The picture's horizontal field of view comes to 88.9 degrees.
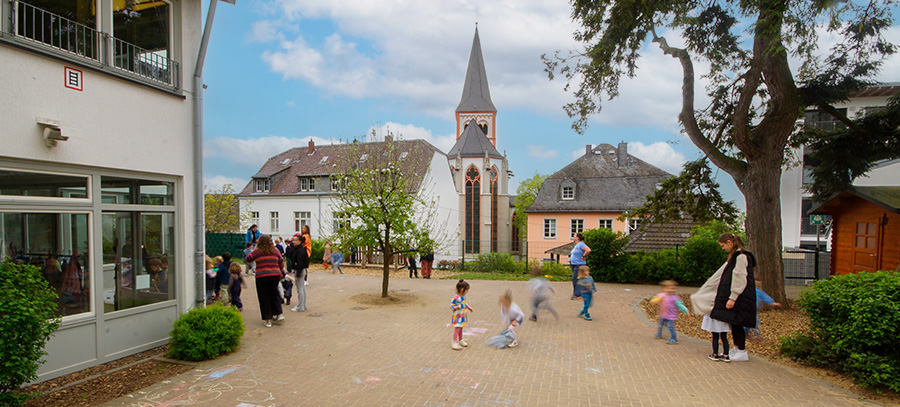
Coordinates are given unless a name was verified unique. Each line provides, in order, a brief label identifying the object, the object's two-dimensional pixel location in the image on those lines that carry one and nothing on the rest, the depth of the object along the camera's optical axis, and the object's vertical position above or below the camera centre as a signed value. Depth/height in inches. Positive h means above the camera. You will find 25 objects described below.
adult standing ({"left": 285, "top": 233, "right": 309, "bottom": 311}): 387.9 -60.4
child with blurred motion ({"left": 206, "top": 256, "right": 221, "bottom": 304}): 365.1 -72.1
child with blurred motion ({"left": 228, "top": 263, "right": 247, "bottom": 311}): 364.5 -77.1
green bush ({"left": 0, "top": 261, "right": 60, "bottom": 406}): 163.2 -49.3
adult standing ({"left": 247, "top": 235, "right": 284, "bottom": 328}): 328.8 -60.8
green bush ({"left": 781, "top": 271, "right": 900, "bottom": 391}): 206.2 -63.5
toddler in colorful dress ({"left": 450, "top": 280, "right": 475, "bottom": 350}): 279.7 -74.6
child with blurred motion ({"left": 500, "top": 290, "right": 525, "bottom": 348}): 288.7 -79.0
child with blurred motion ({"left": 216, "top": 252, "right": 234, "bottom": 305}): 371.2 -72.3
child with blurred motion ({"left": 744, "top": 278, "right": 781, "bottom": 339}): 272.1 -64.8
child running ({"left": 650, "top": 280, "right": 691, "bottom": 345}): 305.6 -77.1
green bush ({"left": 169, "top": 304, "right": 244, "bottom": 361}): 255.0 -81.4
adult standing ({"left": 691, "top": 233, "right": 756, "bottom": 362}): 246.8 -56.7
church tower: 2171.5 -6.3
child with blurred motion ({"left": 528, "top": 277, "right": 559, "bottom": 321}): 357.7 -78.9
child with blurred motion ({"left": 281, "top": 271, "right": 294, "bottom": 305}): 426.7 -89.4
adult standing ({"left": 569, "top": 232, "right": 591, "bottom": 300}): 458.1 -64.6
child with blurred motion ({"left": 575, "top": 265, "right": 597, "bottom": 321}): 377.7 -78.3
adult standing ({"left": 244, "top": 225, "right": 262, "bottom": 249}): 584.8 -58.5
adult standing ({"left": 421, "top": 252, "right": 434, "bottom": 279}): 719.5 -117.7
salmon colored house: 1588.3 -47.9
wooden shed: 515.0 -45.5
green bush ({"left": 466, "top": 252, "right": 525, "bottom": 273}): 892.0 -145.2
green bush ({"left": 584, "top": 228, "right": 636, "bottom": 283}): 632.4 -95.7
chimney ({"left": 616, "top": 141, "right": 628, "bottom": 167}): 2121.1 +167.4
